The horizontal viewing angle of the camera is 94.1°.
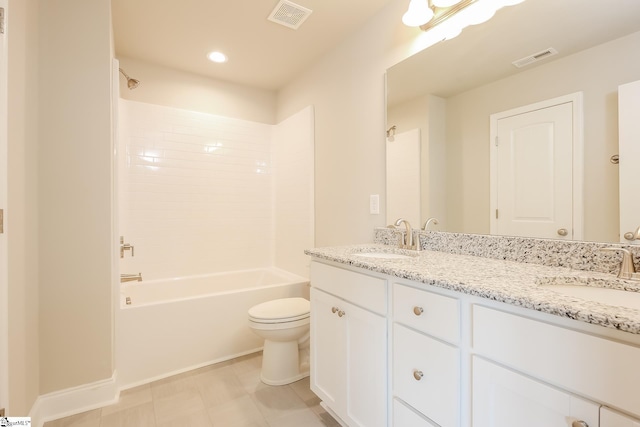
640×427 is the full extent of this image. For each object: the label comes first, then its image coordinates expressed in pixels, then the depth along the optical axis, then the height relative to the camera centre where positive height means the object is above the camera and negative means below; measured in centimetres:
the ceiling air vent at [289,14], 187 +131
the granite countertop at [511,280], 63 -21
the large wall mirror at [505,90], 105 +54
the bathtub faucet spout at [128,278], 213 -45
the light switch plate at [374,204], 197 +6
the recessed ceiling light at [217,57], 246 +132
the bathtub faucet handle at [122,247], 218 -24
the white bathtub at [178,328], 193 -80
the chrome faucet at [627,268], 93 -18
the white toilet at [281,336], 187 -79
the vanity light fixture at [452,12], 138 +101
